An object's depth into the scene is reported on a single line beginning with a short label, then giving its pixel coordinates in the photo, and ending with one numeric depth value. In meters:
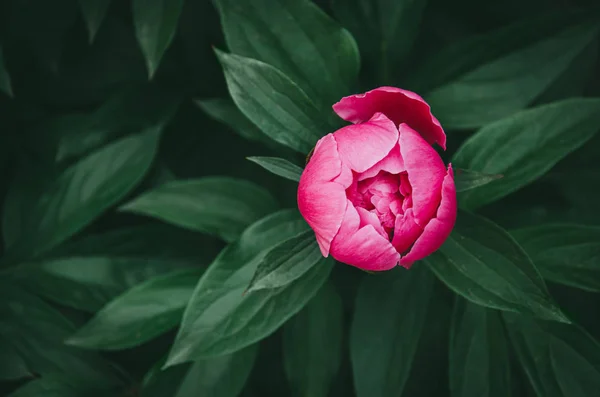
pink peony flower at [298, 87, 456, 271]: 0.67
